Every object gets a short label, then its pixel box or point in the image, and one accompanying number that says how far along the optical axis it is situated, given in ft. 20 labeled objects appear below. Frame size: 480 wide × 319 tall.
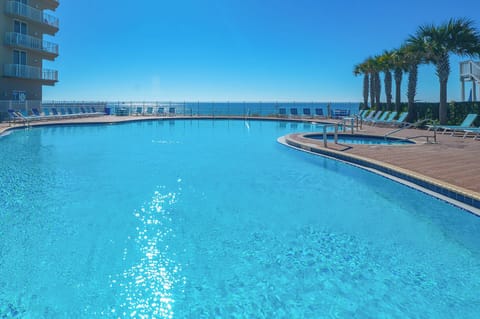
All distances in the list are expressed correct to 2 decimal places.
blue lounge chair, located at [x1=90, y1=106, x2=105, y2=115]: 91.24
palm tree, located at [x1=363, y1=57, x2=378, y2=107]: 82.76
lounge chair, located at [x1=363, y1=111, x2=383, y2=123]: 64.22
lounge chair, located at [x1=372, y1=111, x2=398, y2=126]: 59.54
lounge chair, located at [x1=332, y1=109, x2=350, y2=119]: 84.89
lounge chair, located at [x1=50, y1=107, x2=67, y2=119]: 73.45
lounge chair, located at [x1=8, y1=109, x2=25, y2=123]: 61.16
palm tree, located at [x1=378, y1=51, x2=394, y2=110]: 75.92
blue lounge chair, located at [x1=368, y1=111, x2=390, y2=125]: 61.82
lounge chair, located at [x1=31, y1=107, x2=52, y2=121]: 67.15
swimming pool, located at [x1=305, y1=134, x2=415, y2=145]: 42.81
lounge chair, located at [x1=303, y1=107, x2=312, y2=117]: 87.86
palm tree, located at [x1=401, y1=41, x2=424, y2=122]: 62.65
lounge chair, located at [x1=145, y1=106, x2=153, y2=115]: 94.19
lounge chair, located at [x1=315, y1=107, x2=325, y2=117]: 87.68
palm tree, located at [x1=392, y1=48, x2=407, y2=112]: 69.82
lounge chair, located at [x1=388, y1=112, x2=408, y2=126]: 56.33
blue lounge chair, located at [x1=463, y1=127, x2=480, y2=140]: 40.78
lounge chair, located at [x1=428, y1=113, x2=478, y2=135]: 44.03
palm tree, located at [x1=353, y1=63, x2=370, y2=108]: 88.49
